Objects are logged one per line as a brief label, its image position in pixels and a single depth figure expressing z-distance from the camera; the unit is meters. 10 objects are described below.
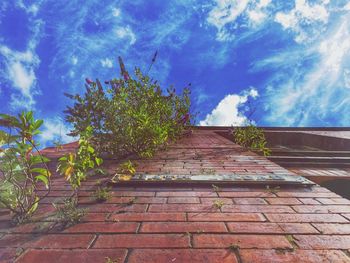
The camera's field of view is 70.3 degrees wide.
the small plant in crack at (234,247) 1.13
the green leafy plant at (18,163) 1.49
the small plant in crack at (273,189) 1.87
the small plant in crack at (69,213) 1.42
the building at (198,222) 1.11
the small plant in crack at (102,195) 1.76
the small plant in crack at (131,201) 1.67
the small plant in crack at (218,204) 1.59
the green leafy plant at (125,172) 2.16
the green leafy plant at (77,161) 1.65
